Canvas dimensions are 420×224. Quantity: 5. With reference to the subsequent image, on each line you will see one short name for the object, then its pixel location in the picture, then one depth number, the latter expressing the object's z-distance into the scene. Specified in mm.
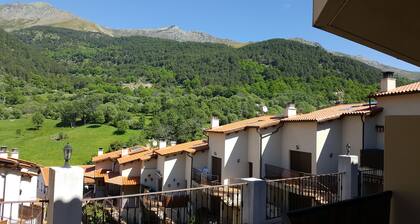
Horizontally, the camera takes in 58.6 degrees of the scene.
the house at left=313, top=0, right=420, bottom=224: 2178
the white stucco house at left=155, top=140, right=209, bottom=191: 23594
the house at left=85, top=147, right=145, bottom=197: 27344
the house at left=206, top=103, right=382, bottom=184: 16461
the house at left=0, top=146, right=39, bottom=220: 14859
